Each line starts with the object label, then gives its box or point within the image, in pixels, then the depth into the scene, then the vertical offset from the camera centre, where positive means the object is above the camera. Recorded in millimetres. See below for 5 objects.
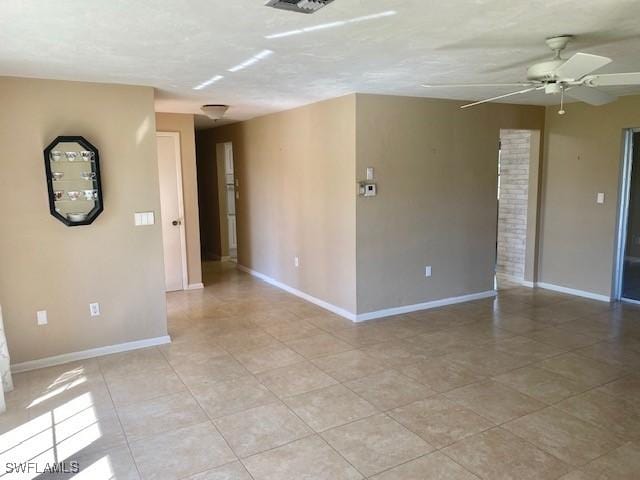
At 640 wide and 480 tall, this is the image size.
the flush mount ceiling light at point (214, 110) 5223 +802
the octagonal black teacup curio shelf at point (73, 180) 3791 +45
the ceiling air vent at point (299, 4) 2104 +790
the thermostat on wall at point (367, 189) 4766 -82
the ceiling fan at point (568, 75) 2479 +571
